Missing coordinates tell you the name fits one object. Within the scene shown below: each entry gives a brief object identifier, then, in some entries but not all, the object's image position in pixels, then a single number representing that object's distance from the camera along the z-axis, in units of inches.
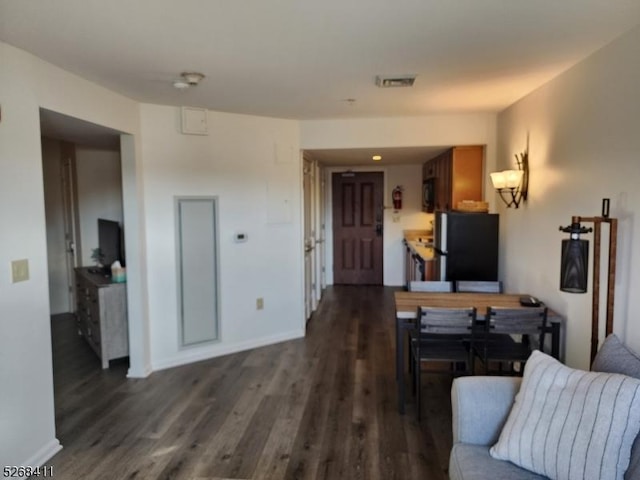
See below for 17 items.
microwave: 229.4
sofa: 66.1
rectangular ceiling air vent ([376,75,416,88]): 117.8
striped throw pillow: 58.6
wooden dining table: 112.1
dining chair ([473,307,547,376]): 109.0
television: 177.5
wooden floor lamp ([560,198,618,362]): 84.1
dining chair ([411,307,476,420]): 111.7
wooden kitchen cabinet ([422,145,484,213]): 176.9
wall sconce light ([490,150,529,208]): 137.9
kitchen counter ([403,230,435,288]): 195.5
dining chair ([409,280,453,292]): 146.3
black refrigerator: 158.4
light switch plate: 91.6
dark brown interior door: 300.2
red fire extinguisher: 291.9
